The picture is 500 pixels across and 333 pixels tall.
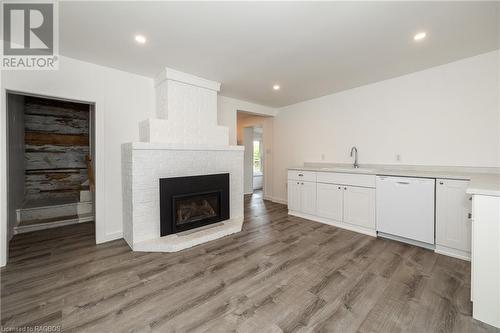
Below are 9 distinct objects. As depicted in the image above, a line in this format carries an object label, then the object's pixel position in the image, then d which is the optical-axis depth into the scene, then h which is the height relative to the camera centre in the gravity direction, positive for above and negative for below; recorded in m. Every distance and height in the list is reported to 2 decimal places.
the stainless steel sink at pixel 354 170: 3.27 -0.10
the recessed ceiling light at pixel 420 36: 2.14 +1.38
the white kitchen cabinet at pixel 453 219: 2.38 -0.66
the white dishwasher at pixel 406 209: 2.64 -0.61
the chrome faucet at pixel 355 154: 3.87 +0.20
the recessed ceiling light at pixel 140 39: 2.20 +1.38
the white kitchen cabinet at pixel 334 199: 3.20 -0.62
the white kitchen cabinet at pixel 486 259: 1.47 -0.70
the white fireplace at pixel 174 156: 2.74 +0.12
